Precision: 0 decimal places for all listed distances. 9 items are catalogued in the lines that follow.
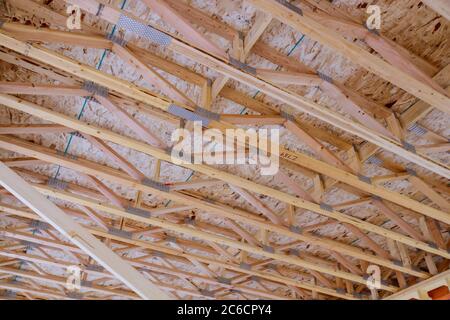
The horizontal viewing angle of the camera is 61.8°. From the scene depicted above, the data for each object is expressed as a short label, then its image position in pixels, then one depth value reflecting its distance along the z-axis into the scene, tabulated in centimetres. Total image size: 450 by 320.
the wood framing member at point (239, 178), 368
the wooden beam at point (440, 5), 274
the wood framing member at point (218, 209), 458
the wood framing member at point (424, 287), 710
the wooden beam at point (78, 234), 183
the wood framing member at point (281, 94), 306
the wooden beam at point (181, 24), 326
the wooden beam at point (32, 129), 454
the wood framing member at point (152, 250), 531
